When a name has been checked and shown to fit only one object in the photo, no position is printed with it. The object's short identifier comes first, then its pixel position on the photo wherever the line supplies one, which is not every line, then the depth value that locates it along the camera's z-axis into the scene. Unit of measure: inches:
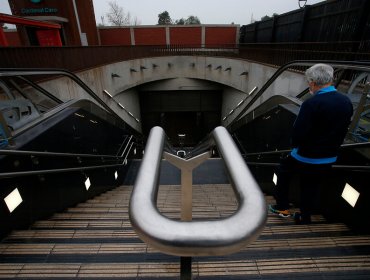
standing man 65.8
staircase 53.7
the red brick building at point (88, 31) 561.0
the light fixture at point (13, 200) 76.0
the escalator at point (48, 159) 79.0
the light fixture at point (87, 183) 140.2
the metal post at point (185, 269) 30.7
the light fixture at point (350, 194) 75.2
